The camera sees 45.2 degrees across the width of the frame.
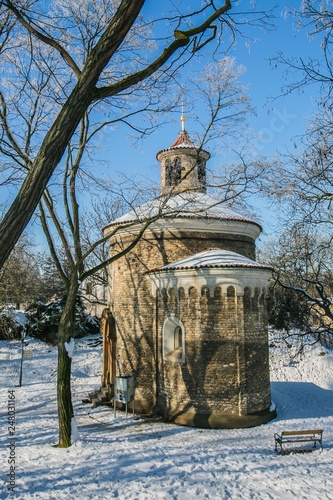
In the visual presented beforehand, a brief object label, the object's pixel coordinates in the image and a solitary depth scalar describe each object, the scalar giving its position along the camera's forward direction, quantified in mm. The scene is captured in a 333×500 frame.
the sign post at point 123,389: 13172
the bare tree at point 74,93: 4438
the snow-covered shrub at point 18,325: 25306
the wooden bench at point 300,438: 9697
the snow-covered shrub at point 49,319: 26719
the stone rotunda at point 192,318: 12273
